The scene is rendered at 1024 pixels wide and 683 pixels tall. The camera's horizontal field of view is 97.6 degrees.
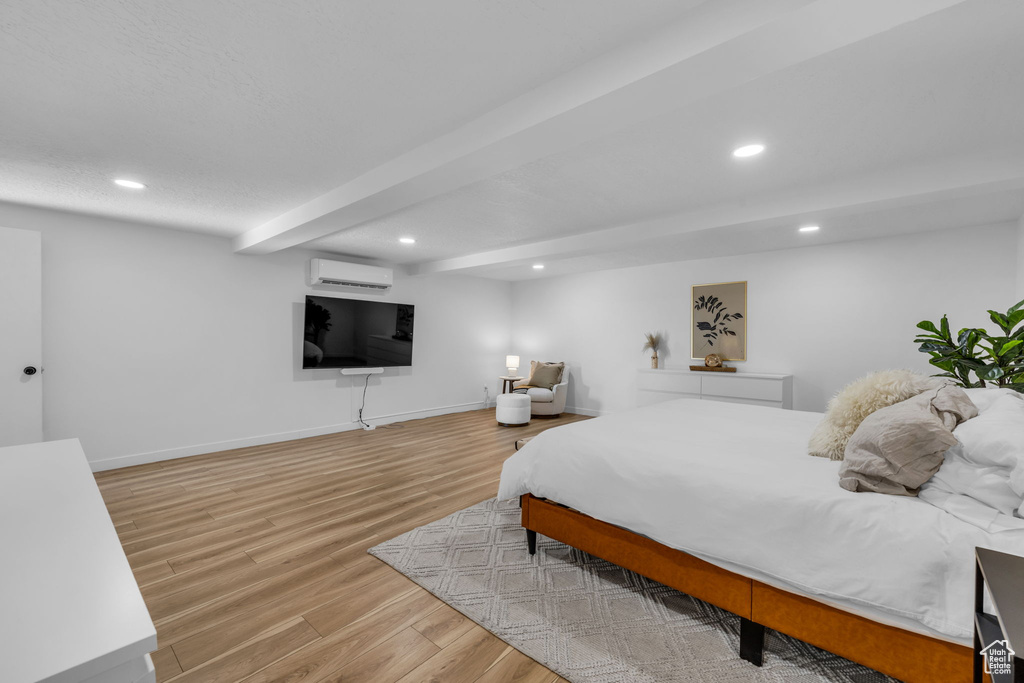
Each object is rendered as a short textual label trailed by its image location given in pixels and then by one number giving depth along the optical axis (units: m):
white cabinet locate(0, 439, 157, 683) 0.61
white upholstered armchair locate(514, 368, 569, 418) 6.84
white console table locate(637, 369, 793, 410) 5.04
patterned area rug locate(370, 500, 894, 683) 1.71
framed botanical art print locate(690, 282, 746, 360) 5.67
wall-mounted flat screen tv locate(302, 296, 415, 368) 5.52
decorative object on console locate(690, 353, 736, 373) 5.67
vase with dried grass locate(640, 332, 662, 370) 6.32
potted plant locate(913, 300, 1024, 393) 2.71
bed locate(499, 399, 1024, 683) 1.38
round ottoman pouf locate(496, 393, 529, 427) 6.27
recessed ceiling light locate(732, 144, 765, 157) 2.54
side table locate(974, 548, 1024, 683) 0.73
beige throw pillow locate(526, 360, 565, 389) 7.09
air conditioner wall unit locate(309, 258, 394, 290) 5.44
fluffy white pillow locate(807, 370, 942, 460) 1.97
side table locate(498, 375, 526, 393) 6.93
